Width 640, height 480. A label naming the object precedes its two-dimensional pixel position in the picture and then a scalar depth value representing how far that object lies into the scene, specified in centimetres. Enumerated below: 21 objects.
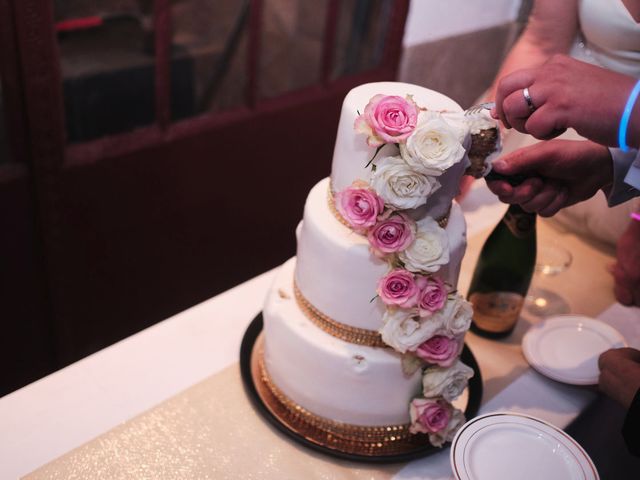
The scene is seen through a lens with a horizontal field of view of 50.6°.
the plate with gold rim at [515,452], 101
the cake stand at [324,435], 111
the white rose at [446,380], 108
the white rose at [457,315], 103
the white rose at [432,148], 91
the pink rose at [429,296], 101
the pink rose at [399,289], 99
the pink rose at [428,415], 109
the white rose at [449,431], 111
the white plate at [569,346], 130
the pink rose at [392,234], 97
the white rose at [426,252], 98
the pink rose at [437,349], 105
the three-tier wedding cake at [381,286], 94
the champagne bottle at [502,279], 138
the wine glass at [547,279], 150
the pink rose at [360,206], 98
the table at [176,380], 110
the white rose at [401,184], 94
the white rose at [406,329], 102
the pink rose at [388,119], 93
